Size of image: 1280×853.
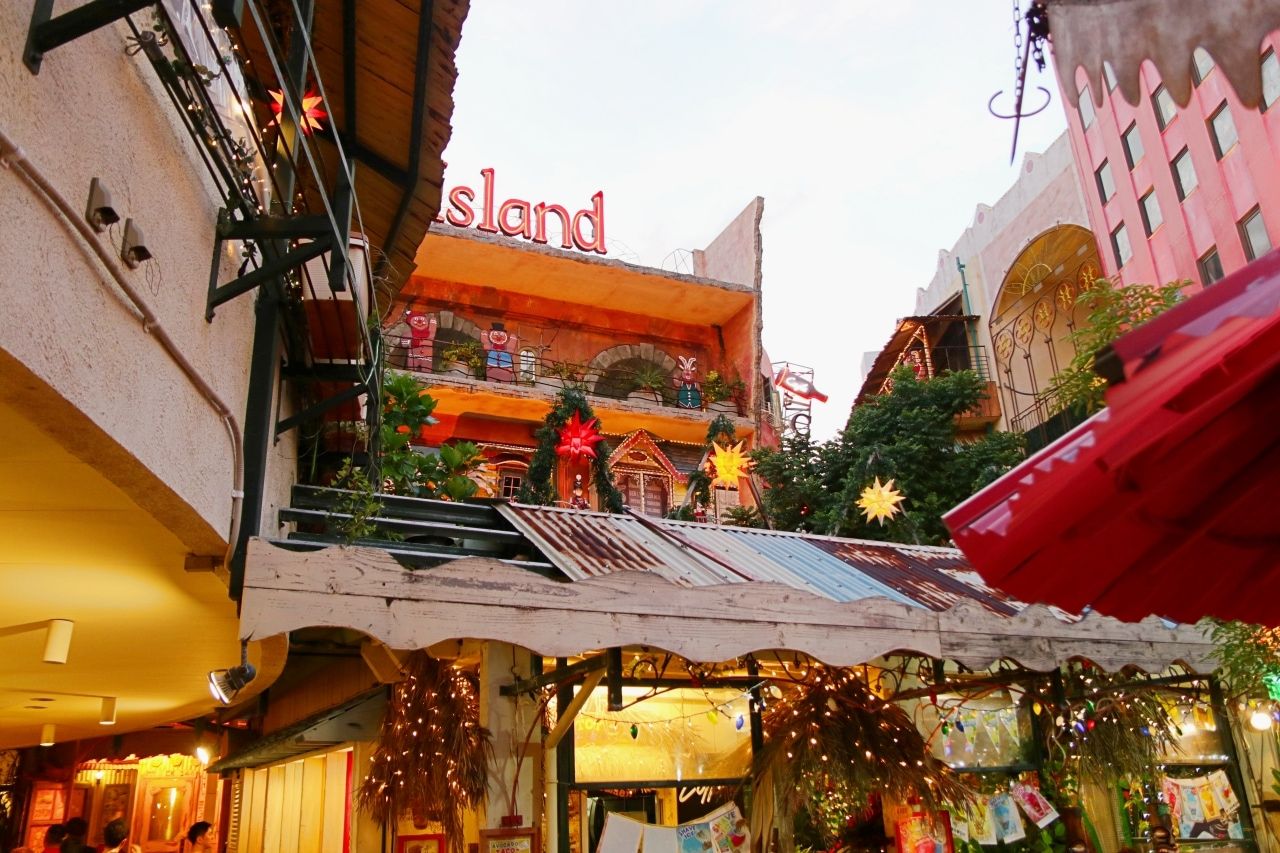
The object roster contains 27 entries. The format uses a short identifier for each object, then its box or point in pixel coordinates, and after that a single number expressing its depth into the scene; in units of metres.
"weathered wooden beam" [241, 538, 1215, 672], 5.07
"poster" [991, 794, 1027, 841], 8.56
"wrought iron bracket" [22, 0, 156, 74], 3.15
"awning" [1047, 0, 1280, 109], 3.02
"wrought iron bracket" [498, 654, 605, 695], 6.38
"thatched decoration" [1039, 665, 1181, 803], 8.31
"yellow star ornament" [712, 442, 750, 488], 17.23
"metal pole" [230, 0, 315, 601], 5.32
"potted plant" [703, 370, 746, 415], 19.69
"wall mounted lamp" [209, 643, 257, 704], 5.78
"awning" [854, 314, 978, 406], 26.09
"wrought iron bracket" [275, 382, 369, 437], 6.47
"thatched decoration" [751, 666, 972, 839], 7.36
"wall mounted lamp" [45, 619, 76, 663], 6.88
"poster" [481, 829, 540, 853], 6.82
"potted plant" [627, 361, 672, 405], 19.42
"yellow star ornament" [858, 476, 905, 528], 13.32
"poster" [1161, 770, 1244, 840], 9.08
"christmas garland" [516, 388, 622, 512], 14.98
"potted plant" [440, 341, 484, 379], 17.70
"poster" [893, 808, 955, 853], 8.20
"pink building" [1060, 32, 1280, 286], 16.69
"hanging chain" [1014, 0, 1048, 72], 3.39
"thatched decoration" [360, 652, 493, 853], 7.08
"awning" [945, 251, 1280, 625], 1.97
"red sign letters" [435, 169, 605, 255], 19.22
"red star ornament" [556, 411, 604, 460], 15.38
